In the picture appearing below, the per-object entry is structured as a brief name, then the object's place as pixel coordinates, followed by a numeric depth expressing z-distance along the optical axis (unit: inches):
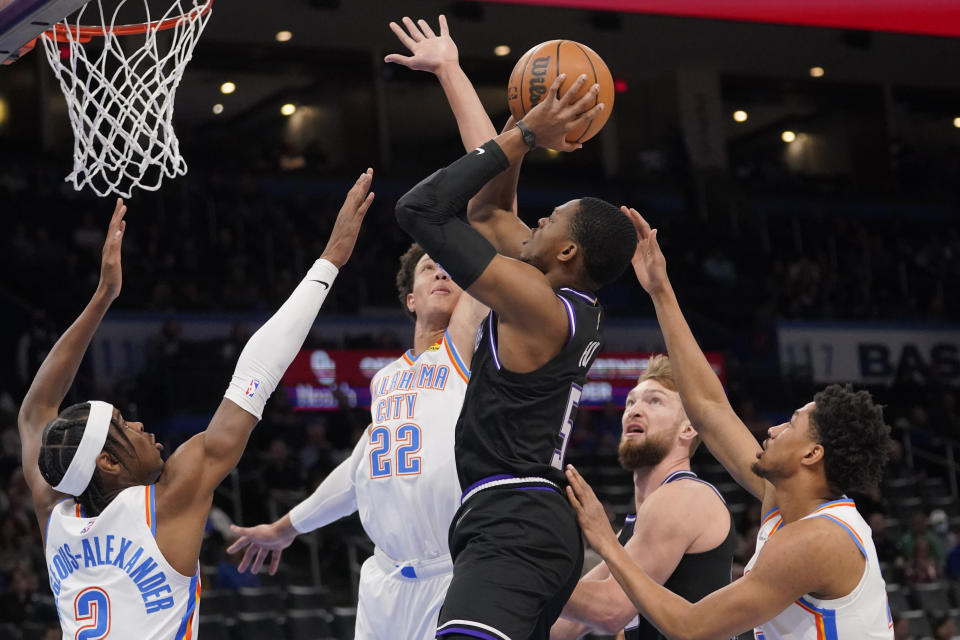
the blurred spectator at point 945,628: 467.1
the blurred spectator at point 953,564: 581.5
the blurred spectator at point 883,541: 546.9
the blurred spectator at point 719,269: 812.6
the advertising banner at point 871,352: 765.9
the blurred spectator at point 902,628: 470.9
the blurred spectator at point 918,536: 560.4
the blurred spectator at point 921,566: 547.5
